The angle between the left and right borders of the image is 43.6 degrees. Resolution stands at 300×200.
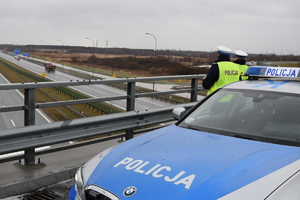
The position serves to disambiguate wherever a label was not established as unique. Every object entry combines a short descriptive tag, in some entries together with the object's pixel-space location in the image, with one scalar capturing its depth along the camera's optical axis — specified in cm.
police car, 266
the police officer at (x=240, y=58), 761
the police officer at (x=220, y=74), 677
